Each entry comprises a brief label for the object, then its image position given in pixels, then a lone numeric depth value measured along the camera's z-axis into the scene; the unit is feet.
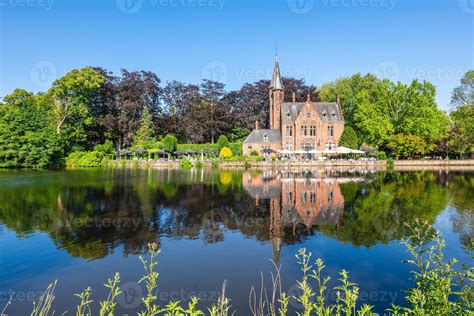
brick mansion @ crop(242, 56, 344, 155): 177.68
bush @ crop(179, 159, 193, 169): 149.93
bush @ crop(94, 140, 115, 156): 164.12
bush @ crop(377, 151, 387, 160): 156.29
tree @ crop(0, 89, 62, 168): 139.33
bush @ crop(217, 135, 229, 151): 174.60
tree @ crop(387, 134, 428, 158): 154.30
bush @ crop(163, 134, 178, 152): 173.17
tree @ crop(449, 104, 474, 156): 156.46
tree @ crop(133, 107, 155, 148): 188.65
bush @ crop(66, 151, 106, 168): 156.07
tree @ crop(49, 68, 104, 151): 169.97
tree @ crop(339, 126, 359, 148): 167.12
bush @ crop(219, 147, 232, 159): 164.06
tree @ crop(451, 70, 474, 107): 181.37
